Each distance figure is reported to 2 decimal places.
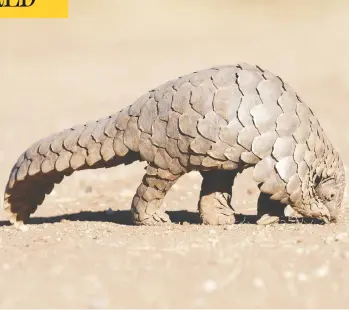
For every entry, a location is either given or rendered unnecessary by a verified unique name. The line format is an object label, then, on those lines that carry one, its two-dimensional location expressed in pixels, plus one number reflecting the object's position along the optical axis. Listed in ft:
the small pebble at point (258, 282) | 25.36
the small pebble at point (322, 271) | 26.37
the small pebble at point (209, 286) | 25.02
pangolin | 36.65
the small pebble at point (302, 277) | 25.95
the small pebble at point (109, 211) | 48.50
